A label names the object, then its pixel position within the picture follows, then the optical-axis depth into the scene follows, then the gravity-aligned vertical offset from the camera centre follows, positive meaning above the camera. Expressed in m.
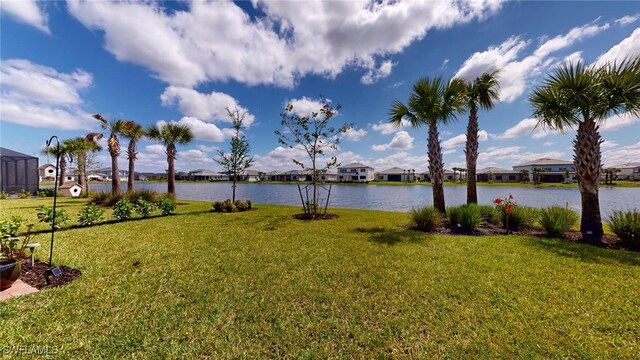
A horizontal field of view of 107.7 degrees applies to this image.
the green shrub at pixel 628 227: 6.15 -1.36
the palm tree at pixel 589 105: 6.61 +2.22
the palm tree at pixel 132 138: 20.34 +4.29
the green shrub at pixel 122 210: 9.93 -1.03
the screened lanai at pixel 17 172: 22.28 +1.55
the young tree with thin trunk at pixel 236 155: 15.66 +1.95
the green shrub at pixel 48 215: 6.16 -0.76
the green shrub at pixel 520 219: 8.66 -1.49
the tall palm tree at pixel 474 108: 10.52 +3.36
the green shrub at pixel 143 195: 15.03 -0.65
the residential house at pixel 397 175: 79.50 +2.06
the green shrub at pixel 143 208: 10.57 -1.02
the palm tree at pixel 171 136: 20.73 +4.38
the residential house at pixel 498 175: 65.79 +1.12
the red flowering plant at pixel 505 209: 8.06 -1.06
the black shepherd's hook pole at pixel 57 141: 4.24 +0.86
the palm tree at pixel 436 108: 9.99 +3.17
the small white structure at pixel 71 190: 22.31 -0.32
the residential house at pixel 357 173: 80.81 +3.05
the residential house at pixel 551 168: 56.21 +2.82
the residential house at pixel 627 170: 64.13 +2.05
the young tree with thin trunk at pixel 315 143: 11.77 +2.10
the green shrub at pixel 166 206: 11.45 -1.03
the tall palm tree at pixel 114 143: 19.41 +3.79
